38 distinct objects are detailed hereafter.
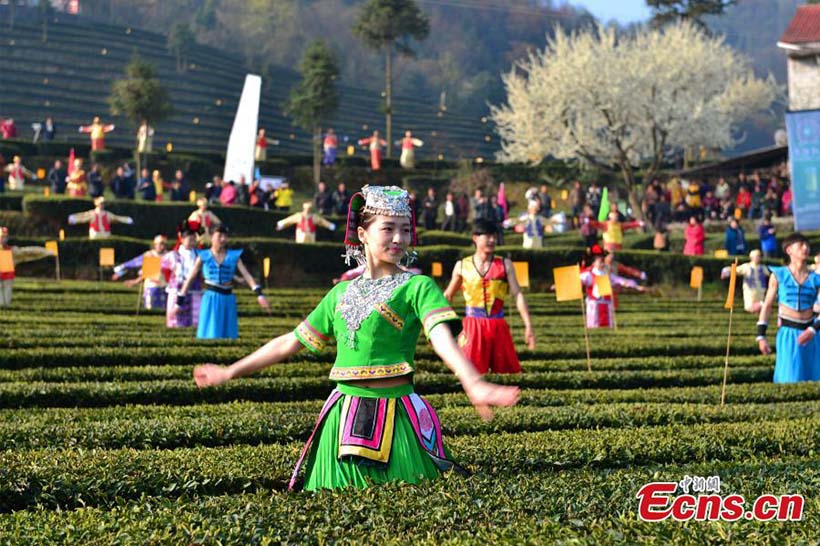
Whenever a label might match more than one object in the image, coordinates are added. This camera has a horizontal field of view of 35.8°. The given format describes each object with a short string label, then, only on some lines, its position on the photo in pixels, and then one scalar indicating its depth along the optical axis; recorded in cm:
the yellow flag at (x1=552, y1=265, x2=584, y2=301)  1630
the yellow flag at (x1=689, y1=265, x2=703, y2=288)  2686
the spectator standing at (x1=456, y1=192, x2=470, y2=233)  4216
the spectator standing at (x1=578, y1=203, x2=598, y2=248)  3401
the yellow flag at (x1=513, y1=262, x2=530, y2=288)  1825
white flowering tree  5778
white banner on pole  4284
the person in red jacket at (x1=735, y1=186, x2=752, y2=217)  4578
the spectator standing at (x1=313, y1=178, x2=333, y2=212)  4100
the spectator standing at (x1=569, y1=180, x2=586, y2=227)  4413
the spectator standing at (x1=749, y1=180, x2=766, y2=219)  4497
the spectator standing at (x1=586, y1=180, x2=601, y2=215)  4278
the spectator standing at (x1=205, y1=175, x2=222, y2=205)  4003
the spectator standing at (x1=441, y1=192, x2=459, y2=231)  4041
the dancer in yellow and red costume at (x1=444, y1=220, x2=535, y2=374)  1400
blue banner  3142
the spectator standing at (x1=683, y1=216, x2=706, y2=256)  3359
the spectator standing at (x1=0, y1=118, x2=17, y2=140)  5628
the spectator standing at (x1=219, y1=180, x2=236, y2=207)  4019
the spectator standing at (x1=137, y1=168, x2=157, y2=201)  4066
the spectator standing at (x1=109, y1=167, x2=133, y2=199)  4109
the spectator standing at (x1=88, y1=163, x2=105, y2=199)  4028
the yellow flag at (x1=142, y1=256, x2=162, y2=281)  2039
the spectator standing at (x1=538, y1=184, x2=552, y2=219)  4232
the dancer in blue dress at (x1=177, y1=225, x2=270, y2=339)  1688
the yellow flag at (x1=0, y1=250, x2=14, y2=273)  2083
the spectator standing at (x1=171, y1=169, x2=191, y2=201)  4175
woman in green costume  595
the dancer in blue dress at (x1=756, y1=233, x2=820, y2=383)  1370
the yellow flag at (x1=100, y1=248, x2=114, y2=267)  2544
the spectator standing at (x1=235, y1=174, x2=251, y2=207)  4128
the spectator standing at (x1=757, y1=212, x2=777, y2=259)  3397
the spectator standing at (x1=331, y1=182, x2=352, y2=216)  4091
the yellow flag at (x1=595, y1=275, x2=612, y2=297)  2151
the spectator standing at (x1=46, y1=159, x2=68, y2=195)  4272
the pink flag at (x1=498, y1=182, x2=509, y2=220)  4233
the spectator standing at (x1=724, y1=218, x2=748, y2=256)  3306
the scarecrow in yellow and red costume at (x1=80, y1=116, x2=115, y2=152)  5150
